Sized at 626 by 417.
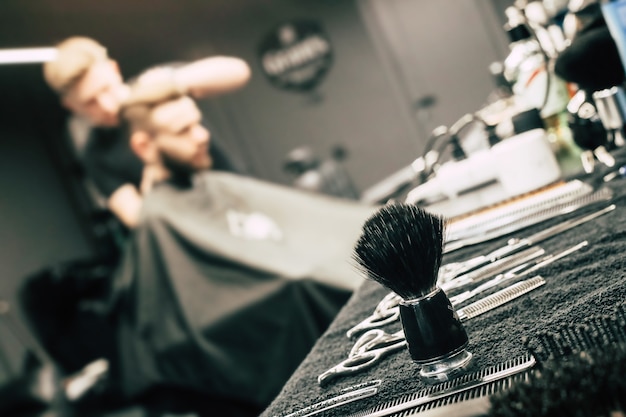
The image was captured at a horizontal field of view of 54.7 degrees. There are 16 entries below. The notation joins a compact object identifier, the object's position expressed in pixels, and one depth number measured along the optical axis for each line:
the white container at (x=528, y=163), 1.30
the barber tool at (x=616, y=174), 1.07
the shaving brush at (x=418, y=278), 0.55
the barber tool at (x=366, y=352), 0.67
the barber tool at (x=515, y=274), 0.76
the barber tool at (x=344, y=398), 0.58
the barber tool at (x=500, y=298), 0.70
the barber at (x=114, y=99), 2.94
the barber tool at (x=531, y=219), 0.97
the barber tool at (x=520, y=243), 0.89
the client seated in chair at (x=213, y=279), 1.93
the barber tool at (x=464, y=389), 0.47
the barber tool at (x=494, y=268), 0.82
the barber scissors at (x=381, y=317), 0.80
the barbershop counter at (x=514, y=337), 0.50
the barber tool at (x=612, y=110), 1.29
